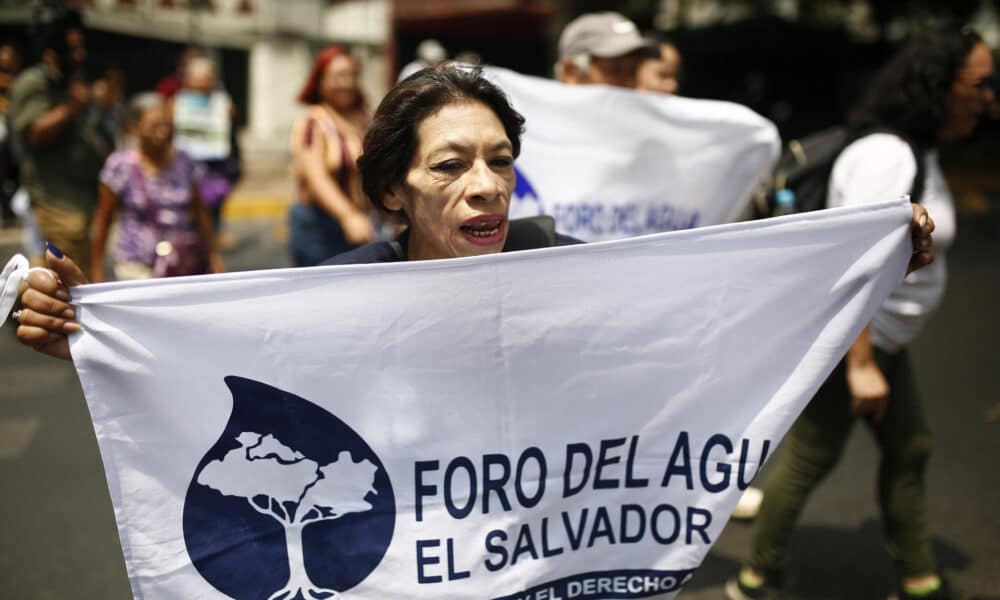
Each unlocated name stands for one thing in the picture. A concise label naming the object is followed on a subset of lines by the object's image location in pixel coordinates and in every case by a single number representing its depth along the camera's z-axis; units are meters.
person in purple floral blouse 5.09
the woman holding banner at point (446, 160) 2.12
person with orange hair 4.59
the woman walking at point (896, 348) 3.05
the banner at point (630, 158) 3.85
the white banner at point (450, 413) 1.92
